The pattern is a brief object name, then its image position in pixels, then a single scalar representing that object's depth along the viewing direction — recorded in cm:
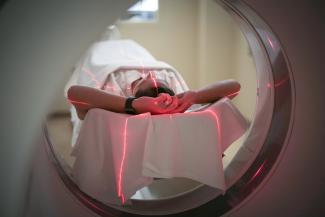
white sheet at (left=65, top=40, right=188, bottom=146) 197
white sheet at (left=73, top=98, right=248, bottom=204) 114
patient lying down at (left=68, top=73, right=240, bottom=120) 123
